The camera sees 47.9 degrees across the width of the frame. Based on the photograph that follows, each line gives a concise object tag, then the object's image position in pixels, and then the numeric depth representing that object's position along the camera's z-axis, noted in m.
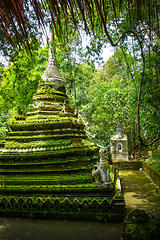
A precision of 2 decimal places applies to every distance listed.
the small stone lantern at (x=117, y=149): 15.31
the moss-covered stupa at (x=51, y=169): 5.48
